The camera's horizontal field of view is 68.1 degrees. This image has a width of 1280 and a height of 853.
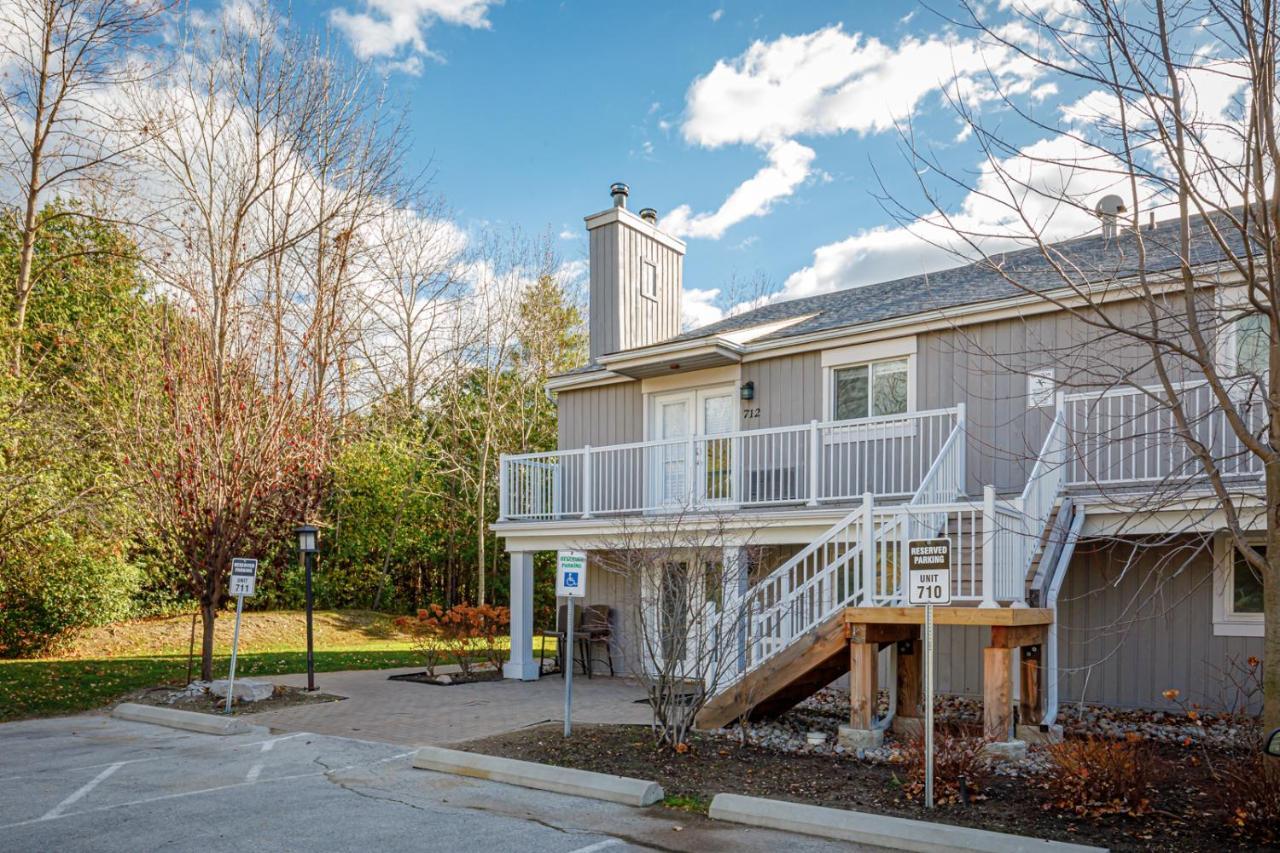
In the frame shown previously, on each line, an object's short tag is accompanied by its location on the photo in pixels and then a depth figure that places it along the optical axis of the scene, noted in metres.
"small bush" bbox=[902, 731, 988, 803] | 6.65
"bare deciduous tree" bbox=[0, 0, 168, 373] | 18.36
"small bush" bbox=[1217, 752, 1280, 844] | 5.54
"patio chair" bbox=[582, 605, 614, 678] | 15.28
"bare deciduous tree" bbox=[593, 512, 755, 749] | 8.46
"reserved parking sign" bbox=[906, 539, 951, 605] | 6.43
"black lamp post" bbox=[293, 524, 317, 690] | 12.98
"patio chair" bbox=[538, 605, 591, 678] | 15.27
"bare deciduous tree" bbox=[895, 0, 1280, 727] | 5.53
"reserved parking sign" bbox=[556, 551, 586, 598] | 9.13
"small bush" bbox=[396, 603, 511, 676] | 14.36
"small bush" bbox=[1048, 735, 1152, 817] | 6.18
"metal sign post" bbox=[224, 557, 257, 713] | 10.97
